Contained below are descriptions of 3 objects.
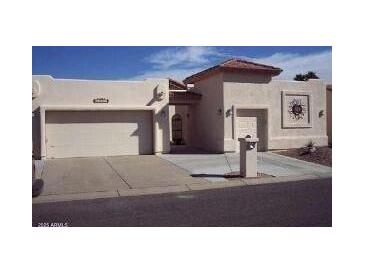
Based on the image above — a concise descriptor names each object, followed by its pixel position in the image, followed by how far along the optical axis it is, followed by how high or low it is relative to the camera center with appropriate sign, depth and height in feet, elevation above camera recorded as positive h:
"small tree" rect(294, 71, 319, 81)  69.97 +9.87
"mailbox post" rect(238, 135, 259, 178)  33.64 -2.66
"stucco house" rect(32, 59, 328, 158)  46.29 +2.20
